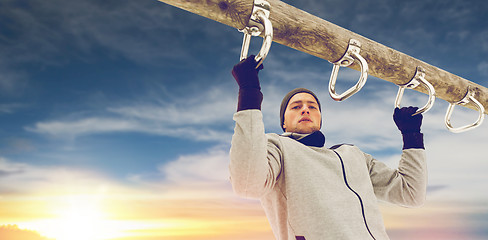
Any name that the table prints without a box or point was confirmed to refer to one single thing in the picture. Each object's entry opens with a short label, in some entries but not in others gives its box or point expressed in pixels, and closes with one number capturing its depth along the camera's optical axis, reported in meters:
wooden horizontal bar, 1.57
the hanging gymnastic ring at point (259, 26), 1.59
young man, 1.65
